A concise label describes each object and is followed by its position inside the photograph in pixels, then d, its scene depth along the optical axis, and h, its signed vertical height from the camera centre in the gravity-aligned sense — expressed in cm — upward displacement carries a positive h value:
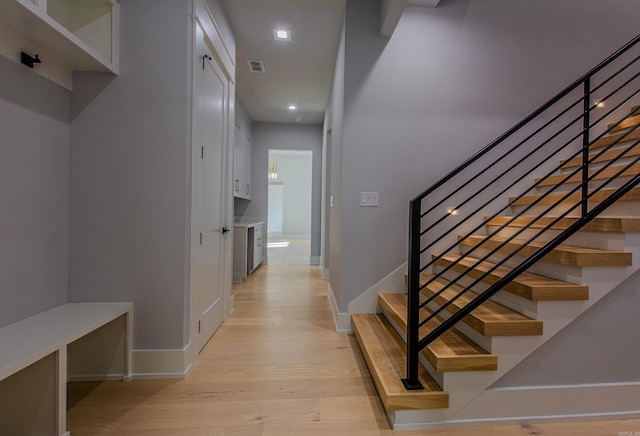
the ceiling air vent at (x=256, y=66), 368 +193
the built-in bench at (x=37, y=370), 125 -72
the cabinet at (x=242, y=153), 461 +106
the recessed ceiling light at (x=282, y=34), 301 +191
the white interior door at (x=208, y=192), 211 +17
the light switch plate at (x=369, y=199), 264 +16
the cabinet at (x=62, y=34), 131 +89
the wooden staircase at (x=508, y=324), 151 -57
